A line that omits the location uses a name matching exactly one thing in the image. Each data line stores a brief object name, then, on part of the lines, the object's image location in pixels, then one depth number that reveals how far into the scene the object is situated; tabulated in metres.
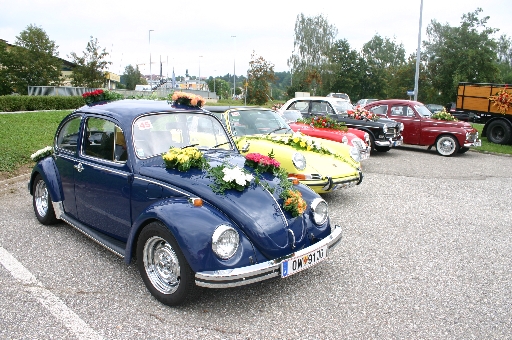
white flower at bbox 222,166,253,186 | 3.76
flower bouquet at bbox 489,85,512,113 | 14.90
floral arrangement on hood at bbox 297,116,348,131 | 10.36
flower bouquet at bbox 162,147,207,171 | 3.95
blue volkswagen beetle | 3.37
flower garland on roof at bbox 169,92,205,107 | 4.91
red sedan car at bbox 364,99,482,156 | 13.45
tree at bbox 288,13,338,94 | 57.44
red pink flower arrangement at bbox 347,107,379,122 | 12.94
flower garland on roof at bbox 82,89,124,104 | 5.41
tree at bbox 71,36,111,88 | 34.09
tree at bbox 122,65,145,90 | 102.50
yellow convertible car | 6.66
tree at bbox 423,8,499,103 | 35.44
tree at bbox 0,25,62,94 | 29.47
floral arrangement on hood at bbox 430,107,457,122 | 13.85
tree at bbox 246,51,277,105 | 36.03
